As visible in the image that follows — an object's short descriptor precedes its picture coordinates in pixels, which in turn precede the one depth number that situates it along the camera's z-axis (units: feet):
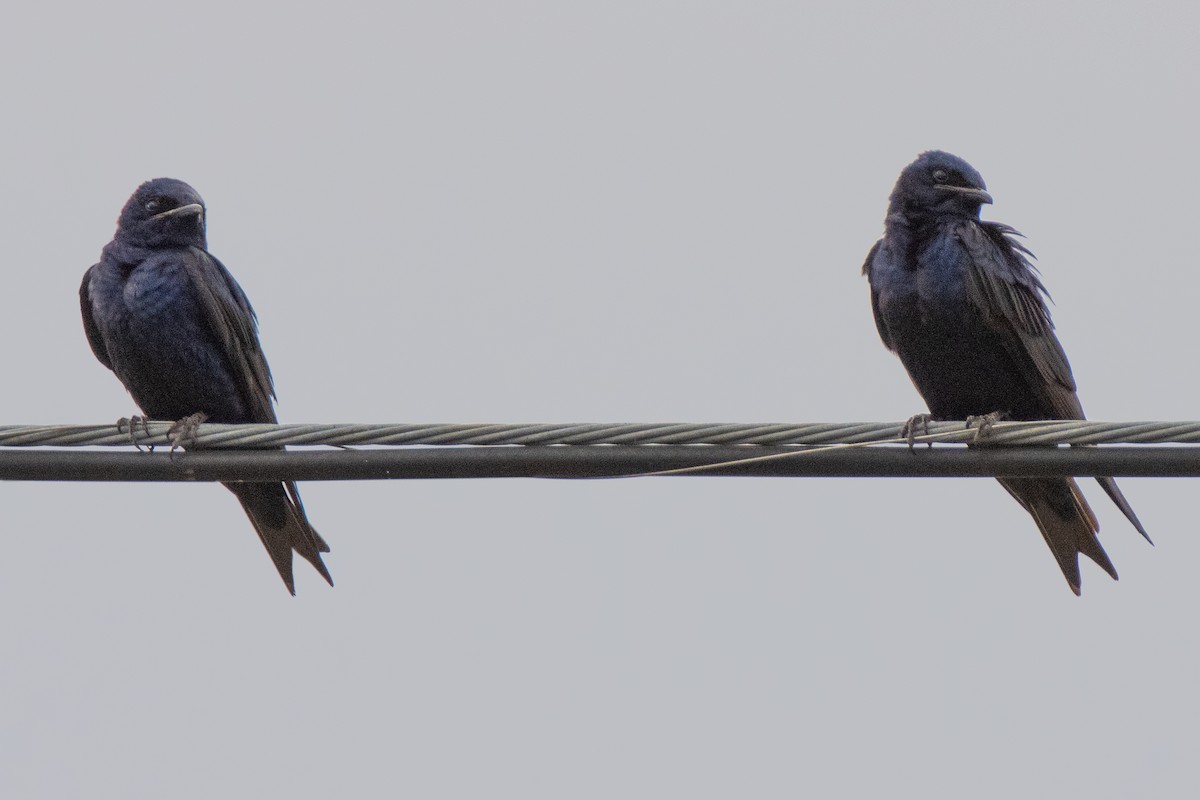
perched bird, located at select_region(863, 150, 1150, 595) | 37.99
